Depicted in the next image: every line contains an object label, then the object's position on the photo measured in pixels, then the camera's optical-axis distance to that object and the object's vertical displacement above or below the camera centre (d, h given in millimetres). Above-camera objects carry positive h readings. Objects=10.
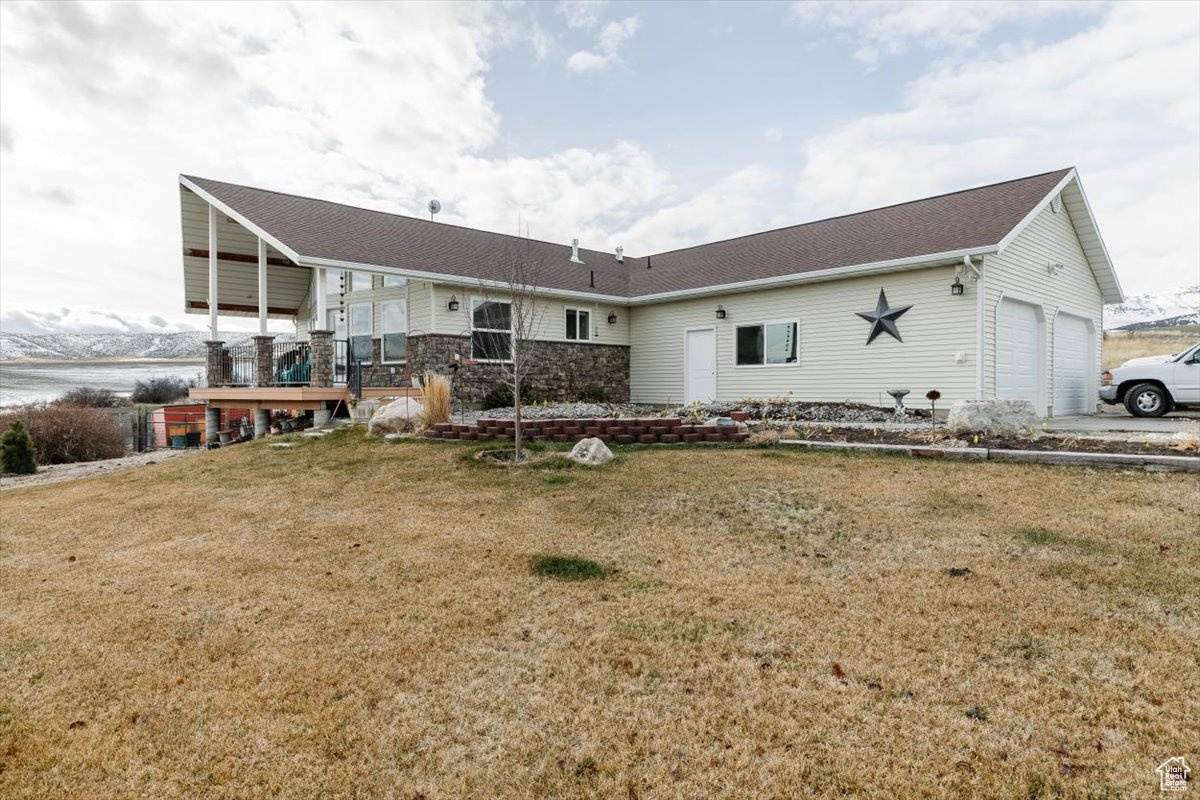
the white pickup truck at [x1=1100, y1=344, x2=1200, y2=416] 11656 -80
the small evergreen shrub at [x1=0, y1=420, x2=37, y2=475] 12945 -1406
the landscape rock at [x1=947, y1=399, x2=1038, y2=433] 8273 -510
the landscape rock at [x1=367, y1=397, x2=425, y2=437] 10719 -601
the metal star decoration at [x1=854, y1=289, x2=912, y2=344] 12602 +1337
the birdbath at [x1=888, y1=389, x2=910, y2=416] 11492 -279
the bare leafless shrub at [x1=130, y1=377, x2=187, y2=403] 32719 -240
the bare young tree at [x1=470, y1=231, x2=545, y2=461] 14391 +1511
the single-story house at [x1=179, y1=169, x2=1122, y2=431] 12125 +1821
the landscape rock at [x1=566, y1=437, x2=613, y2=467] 7633 -897
